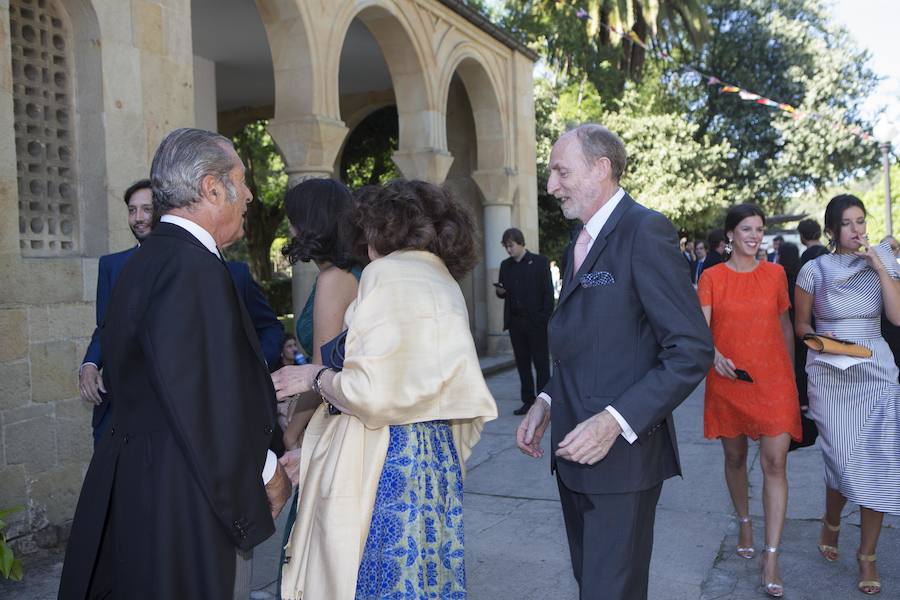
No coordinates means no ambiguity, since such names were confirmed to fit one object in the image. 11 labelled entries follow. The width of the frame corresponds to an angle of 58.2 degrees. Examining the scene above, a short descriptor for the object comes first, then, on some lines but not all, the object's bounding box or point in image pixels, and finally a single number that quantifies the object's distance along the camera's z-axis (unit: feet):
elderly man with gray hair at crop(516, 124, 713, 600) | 7.50
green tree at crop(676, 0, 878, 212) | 80.28
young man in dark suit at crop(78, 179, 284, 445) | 11.96
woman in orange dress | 12.82
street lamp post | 62.69
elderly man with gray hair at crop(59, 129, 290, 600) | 6.22
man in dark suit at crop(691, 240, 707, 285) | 49.71
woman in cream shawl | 7.50
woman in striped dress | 12.50
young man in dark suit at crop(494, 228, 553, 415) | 29.07
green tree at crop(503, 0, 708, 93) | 74.83
